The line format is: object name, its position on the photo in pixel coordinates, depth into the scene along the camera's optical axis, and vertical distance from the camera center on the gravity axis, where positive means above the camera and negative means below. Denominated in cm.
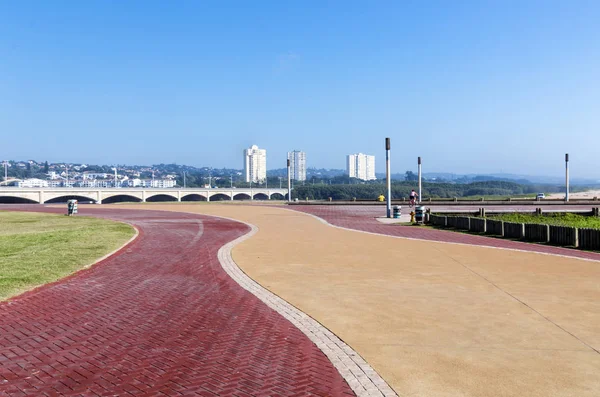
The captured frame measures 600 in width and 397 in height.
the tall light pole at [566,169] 5144 +148
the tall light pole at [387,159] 3152 +165
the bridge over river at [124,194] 8675 -135
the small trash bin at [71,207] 3791 -143
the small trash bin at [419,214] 2803 -163
